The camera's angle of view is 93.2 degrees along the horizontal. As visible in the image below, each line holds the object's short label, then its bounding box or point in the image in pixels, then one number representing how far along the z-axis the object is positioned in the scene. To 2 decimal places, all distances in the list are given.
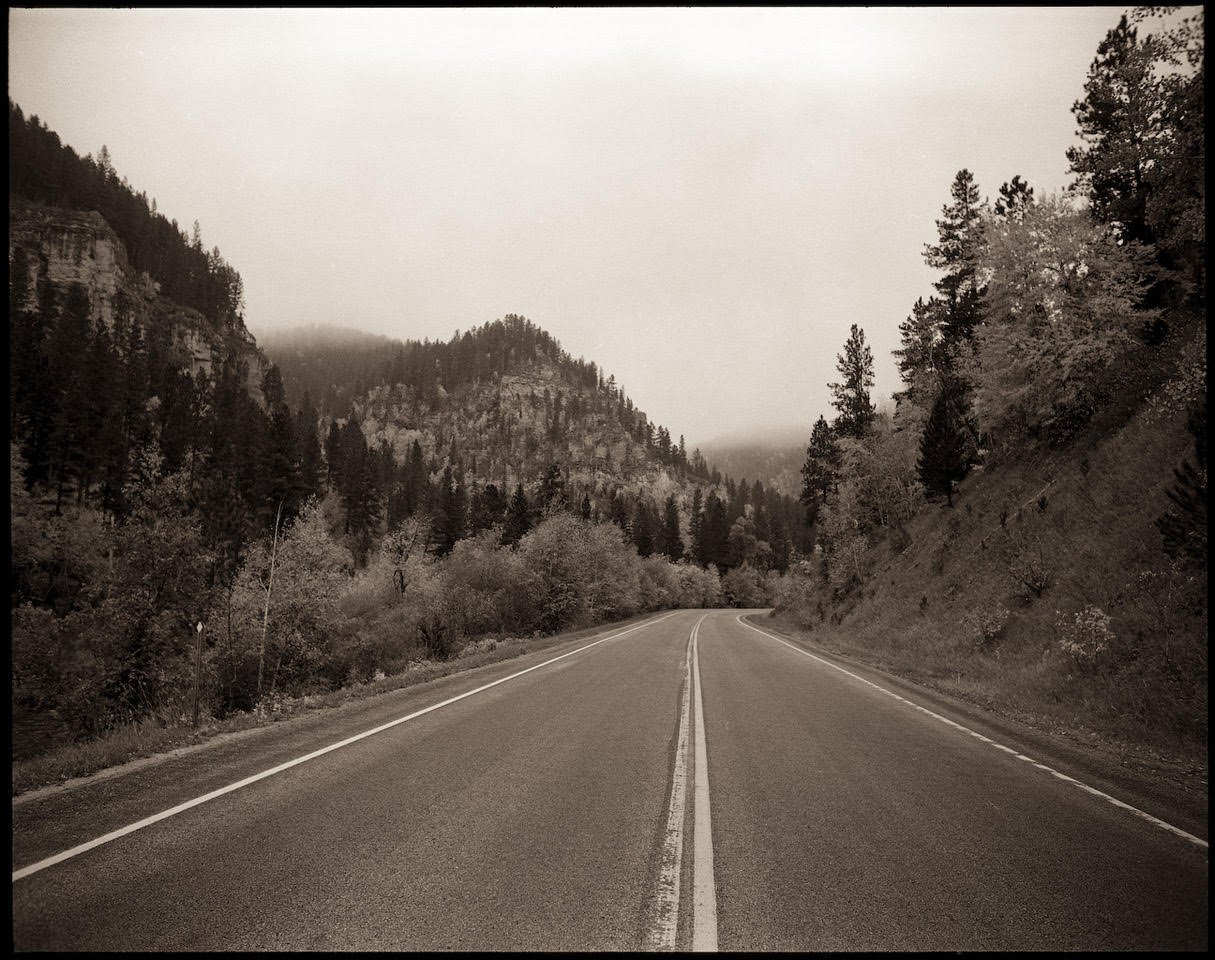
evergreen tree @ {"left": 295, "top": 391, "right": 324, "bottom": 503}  75.71
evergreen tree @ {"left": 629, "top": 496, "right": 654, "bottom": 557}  100.12
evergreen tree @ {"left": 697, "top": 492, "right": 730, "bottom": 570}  111.06
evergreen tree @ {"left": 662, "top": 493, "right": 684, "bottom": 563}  110.19
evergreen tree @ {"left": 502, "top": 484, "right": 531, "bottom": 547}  74.12
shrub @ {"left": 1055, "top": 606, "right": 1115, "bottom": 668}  11.45
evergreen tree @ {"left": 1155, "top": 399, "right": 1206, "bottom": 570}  10.34
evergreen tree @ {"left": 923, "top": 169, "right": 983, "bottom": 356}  34.25
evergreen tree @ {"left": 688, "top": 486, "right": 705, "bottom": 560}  113.94
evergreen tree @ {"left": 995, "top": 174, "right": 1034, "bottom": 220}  27.05
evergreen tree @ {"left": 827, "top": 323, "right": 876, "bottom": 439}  46.91
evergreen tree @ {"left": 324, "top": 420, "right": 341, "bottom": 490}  104.14
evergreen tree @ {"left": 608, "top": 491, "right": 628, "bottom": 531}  102.11
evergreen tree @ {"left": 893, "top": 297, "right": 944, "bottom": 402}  36.88
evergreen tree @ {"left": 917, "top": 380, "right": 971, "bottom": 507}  30.88
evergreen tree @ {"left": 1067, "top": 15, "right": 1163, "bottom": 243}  12.53
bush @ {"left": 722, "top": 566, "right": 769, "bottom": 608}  100.31
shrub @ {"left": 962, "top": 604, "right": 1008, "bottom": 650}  16.58
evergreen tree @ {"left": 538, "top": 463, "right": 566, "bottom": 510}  79.62
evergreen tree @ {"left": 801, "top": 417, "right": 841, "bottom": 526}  52.22
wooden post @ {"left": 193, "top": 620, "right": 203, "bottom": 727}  9.25
